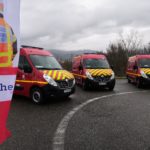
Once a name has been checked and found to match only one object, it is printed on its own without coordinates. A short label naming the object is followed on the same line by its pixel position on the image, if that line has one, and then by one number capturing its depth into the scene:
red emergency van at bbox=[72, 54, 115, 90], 13.72
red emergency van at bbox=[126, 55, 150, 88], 15.12
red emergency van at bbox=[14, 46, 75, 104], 9.47
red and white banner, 2.25
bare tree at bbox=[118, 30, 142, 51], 47.55
